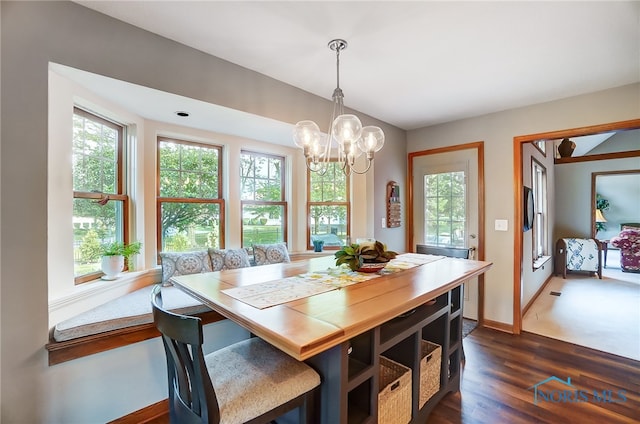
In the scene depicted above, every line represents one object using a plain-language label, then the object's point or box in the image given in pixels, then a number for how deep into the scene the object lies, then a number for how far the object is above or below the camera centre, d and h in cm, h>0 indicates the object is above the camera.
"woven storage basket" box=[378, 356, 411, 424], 141 -94
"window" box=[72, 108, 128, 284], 194 +18
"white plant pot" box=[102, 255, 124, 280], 205 -38
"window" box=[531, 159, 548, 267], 432 +2
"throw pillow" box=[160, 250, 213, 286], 236 -43
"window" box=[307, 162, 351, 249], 354 +5
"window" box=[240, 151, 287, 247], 316 +16
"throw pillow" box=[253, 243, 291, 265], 286 -43
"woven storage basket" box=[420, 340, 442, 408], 170 -99
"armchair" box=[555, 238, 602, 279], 533 -87
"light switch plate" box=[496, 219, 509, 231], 312 -16
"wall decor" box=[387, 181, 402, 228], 362 +8
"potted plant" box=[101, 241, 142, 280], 205 -32
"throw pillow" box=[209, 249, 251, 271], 260 -43
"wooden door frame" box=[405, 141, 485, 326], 327 -3
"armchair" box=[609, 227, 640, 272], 553 -78
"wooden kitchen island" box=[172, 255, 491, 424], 98 -41
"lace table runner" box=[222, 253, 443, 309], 128 -39
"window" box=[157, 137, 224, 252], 265 +16
